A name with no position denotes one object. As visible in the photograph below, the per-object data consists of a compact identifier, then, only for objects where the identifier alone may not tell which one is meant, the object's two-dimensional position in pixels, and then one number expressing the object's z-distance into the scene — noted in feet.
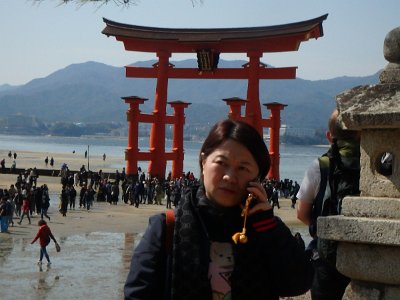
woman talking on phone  7.11
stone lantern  10.71
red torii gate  100.37
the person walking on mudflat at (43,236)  39.91
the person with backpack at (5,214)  55.69
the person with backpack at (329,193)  11.34
